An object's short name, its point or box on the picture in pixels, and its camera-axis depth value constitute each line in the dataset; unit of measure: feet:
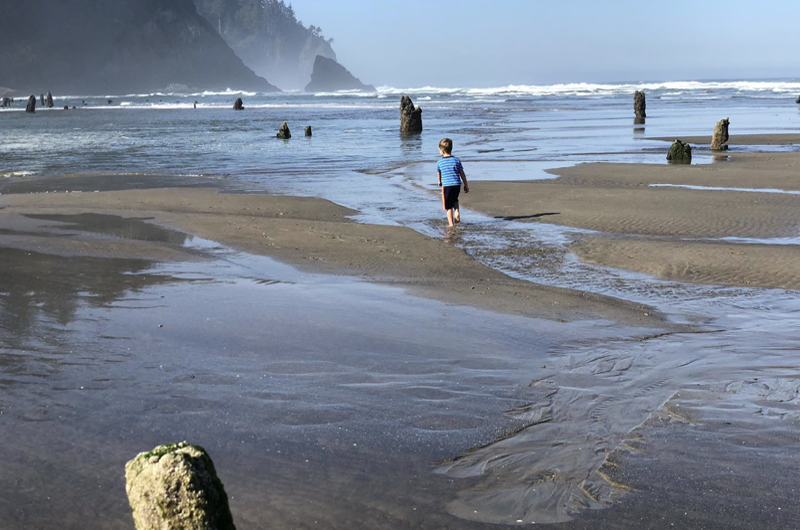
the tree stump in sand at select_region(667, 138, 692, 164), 62.95
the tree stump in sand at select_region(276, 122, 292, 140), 99.91
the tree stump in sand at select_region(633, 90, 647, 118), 123.24
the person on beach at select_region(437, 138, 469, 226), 36.63
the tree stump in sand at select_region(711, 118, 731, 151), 72.28
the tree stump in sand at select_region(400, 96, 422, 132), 105.70
